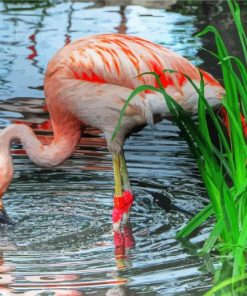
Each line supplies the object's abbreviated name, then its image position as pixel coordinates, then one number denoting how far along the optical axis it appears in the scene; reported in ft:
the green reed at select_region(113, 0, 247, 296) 40.45
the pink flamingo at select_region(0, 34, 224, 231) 47.67
